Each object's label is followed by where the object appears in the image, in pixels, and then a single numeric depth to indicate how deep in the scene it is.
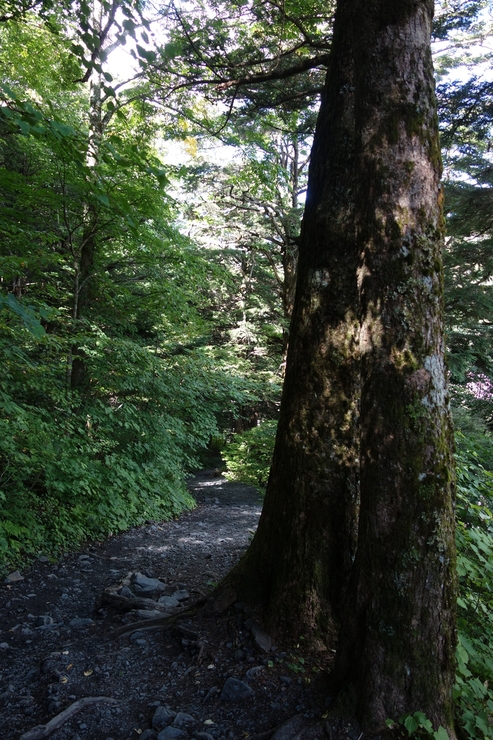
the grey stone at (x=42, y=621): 3.72
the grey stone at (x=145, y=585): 4.17
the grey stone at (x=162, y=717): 2.40
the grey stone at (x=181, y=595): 4.05
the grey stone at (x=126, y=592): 4.06
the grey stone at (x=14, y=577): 4.53
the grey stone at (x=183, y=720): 2.38
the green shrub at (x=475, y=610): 2.26
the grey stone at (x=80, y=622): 3.70
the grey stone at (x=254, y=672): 2.64
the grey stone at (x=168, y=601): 3.86
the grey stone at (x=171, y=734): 2.28
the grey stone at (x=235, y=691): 2.54
